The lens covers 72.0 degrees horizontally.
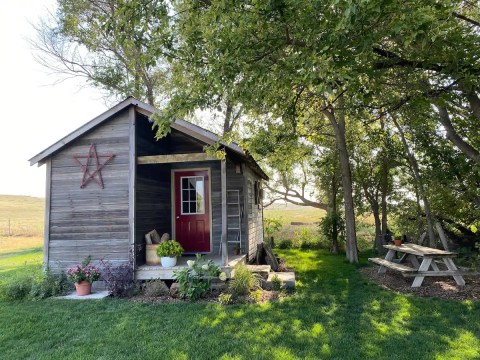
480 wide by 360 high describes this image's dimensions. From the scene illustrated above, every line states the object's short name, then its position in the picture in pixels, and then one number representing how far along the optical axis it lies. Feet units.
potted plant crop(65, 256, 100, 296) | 21.52
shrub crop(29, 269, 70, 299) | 21.34
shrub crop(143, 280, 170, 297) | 21.04
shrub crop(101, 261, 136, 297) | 21.31
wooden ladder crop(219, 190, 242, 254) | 29.27
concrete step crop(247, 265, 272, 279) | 23.89
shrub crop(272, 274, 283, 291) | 21.85
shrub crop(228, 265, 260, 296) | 20.42
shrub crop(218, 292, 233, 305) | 18.98
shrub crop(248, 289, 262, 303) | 19.43
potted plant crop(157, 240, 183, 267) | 22.82
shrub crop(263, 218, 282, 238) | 50.83
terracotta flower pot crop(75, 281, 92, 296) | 21.49
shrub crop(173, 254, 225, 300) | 20.20
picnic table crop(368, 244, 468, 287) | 22.22
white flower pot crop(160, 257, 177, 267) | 22.85
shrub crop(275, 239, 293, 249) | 49.37
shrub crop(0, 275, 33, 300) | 21.29
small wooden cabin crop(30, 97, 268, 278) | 23.45
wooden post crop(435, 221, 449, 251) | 28.09
